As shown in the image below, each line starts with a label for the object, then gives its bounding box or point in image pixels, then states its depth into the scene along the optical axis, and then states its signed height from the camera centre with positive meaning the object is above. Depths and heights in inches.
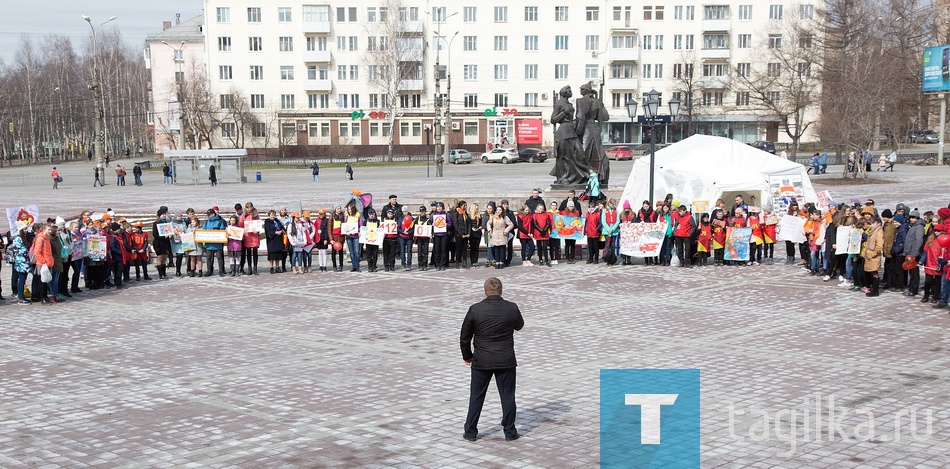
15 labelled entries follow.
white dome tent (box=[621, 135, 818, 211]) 959.0 -26.6
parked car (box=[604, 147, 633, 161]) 2915.8 -12.5
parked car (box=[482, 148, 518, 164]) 2950.3 -14.3
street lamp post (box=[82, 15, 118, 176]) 2237.2 +52.1
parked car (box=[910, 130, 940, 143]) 3614.7 +43.1
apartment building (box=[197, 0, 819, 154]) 3329.2 +335.5
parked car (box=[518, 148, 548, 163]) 2928.2 -12.5
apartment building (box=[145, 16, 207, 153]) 3585.1 +355.8
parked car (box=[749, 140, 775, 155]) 2666.3 +10.0
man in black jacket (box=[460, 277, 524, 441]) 317.1 -67.8
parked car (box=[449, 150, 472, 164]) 2935.5 -13.4
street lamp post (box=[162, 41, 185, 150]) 3089.1 +325.3
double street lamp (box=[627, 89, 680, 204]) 890.1 +42.8
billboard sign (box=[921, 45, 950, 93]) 2016.5 +172.5
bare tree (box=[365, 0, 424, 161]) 3314.5 +364.5
